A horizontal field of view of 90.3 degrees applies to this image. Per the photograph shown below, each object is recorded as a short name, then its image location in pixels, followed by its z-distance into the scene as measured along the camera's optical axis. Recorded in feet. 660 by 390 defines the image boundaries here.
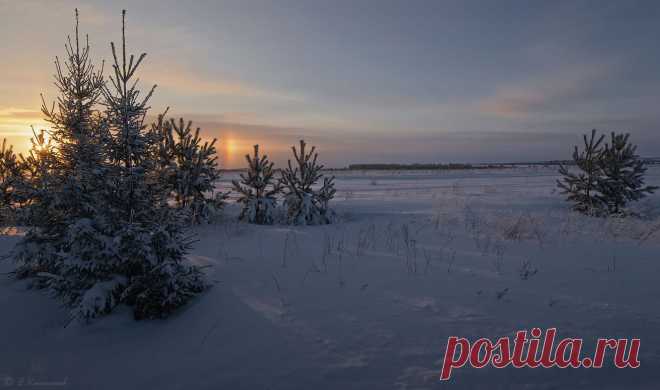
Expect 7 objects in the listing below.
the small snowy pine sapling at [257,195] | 37.11
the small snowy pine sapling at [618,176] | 41.37
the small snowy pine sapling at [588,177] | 41.73
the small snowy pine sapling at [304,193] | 37.06
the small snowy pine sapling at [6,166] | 31.52
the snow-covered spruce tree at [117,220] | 12.92
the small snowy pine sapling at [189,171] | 32.83
